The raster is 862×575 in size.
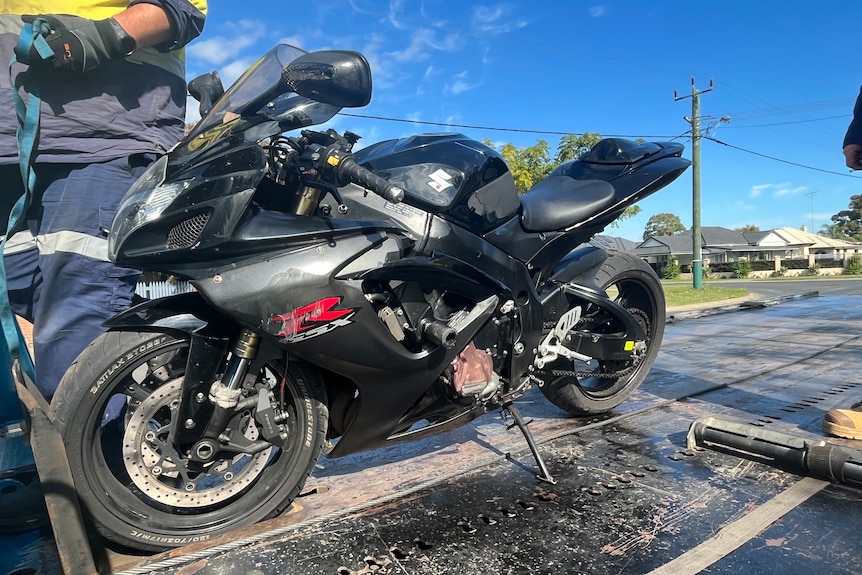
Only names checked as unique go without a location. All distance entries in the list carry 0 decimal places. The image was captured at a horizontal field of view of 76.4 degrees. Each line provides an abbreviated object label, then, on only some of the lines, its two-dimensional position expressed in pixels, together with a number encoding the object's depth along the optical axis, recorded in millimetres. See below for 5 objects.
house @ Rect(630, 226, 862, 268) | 55281
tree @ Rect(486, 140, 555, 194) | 19609
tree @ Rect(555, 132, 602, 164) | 21688
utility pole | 21500
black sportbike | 1662
